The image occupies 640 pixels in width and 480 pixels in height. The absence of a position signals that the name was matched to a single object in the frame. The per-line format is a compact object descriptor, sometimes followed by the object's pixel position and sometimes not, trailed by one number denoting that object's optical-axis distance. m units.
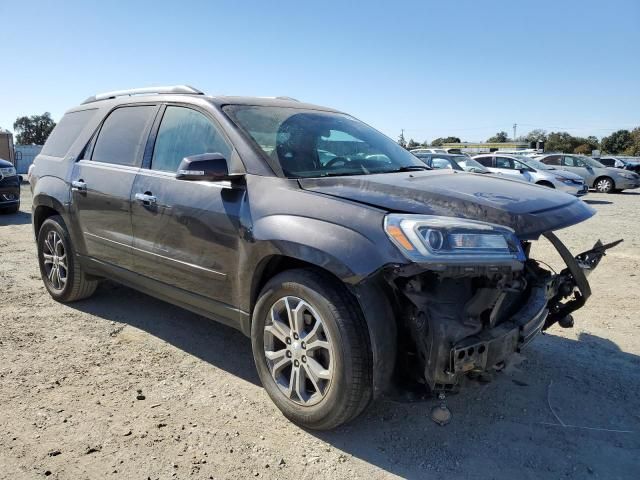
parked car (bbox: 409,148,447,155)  20.38
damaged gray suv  2.46
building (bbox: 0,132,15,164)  22.28
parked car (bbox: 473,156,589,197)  16.52
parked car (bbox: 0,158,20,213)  11.15
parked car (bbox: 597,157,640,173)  25.29
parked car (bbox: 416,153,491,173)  13.53
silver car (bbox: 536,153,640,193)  20.11
